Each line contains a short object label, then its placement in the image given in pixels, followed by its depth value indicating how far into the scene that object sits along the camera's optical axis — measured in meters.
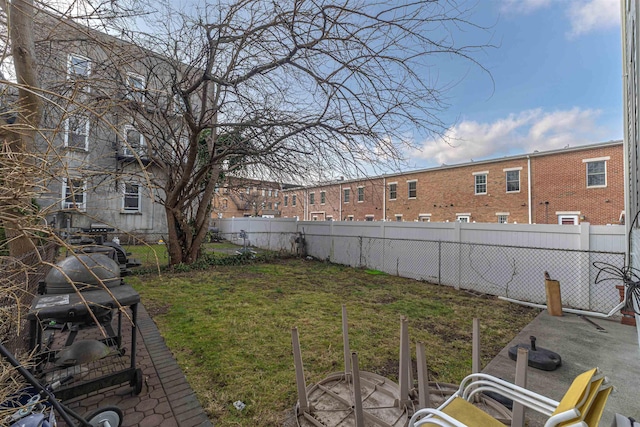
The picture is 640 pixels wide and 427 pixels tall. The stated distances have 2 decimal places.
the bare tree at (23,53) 3.94
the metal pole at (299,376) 2.25
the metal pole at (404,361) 2.12
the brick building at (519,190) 13.83
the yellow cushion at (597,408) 1.25
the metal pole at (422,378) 1.95
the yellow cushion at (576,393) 1.21
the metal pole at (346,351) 2.78
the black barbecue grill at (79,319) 2.25
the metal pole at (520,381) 1.75
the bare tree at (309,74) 3.71
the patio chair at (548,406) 1.16
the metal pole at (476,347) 2.37
